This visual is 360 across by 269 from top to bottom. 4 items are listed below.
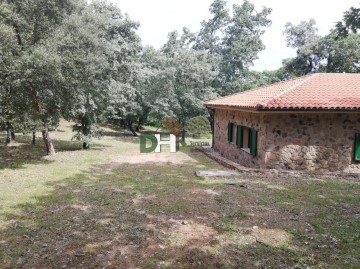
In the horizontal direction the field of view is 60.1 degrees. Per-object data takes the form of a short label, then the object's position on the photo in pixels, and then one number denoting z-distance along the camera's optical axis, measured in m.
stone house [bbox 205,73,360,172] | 11.54
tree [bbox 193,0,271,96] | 30.23
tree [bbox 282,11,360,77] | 27.11
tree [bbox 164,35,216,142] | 24.38
